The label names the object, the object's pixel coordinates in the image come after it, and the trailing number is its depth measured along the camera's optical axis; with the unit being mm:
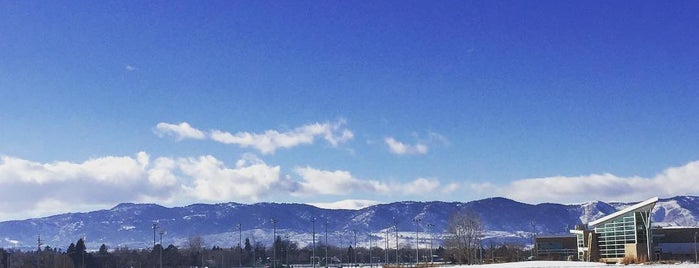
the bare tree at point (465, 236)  142875
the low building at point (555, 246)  146375
